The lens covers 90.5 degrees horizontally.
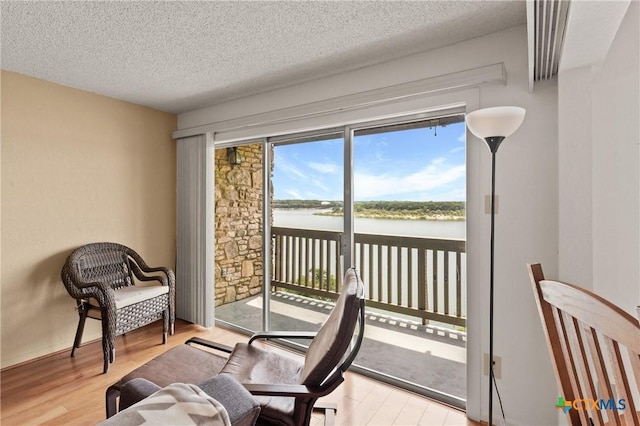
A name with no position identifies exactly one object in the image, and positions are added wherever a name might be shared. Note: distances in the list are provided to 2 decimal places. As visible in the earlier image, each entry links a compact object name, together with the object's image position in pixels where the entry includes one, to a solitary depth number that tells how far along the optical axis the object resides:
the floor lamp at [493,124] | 1.49
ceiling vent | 1.17
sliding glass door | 2.37
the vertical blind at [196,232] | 3.43
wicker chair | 2.53
